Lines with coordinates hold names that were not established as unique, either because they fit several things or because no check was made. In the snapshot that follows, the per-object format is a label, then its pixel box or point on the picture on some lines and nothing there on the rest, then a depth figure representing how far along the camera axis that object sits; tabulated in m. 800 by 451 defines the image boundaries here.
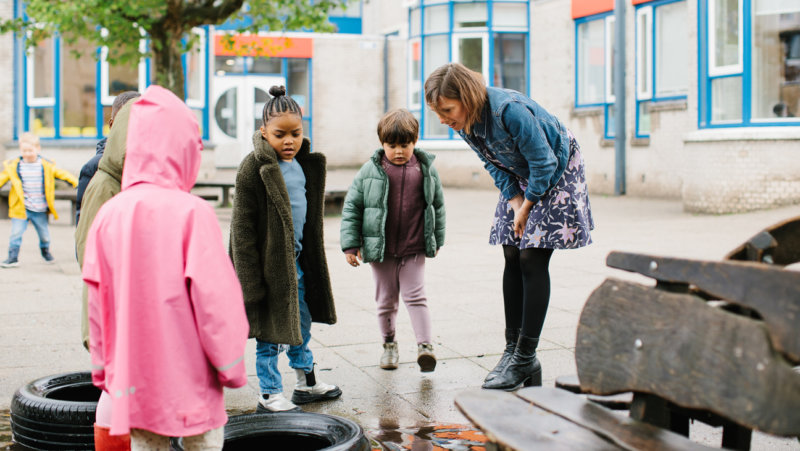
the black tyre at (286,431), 3.83
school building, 14.57
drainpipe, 19.84
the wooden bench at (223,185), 16.88
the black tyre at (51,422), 4.05
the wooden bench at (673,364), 2.13
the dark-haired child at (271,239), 4.43
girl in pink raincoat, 2.87
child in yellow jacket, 10.66
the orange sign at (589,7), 20.52
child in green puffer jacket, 5.43
